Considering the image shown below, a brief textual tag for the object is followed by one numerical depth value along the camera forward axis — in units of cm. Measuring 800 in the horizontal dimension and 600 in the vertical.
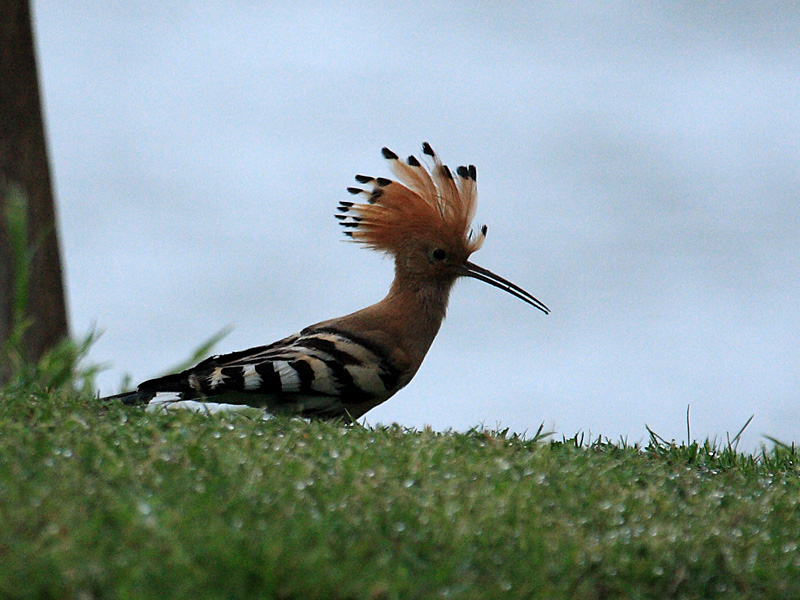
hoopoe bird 904
